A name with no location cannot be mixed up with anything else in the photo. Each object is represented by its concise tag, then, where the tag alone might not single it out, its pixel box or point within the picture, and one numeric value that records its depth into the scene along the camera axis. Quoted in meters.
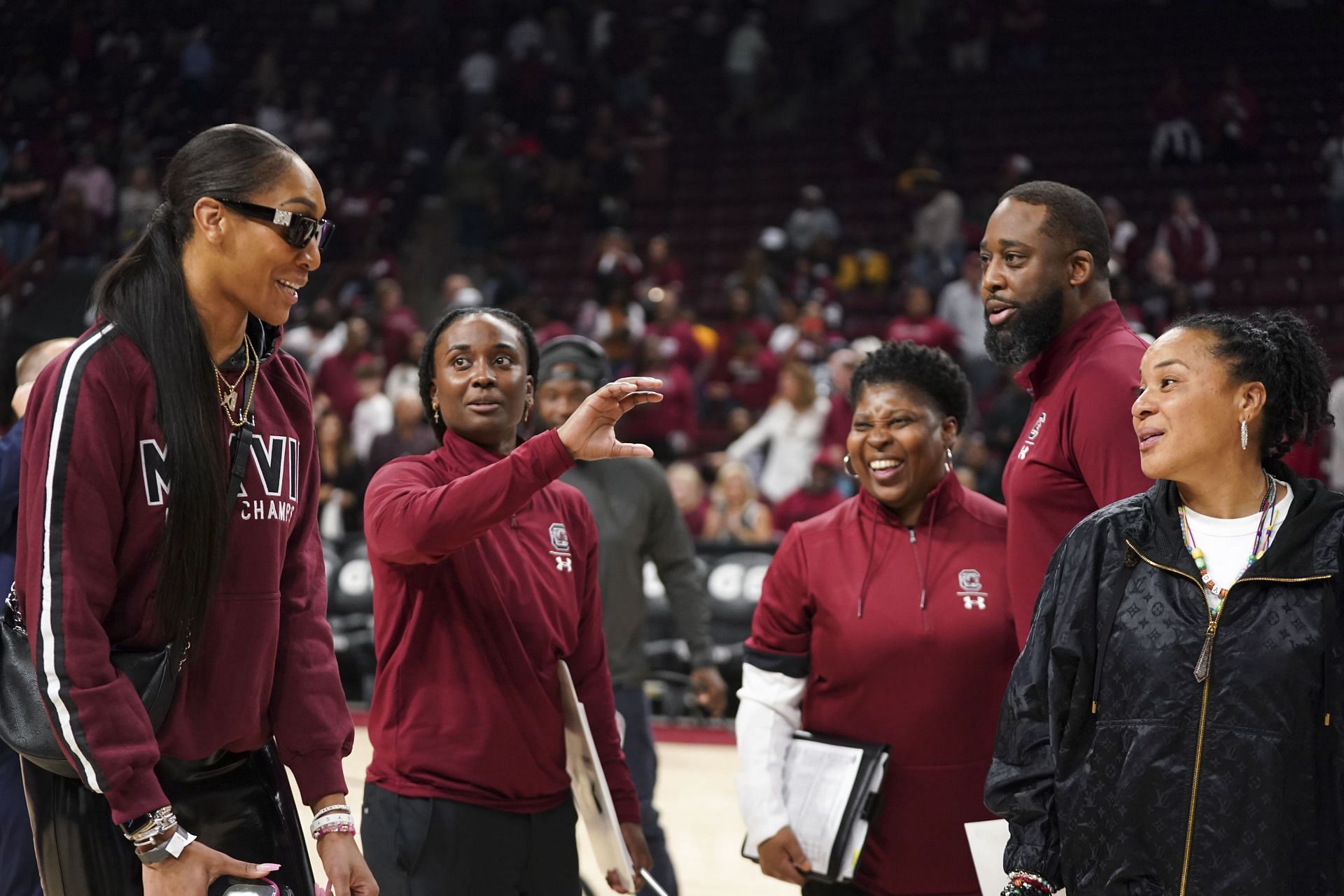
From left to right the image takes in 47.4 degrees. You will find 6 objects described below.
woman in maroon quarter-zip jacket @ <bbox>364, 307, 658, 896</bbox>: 3.14
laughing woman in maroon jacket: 3.35
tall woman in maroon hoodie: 2.22
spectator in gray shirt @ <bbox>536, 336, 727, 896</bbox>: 5.03
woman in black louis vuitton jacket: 2.45
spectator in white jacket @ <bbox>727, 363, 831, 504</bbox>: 10.64
